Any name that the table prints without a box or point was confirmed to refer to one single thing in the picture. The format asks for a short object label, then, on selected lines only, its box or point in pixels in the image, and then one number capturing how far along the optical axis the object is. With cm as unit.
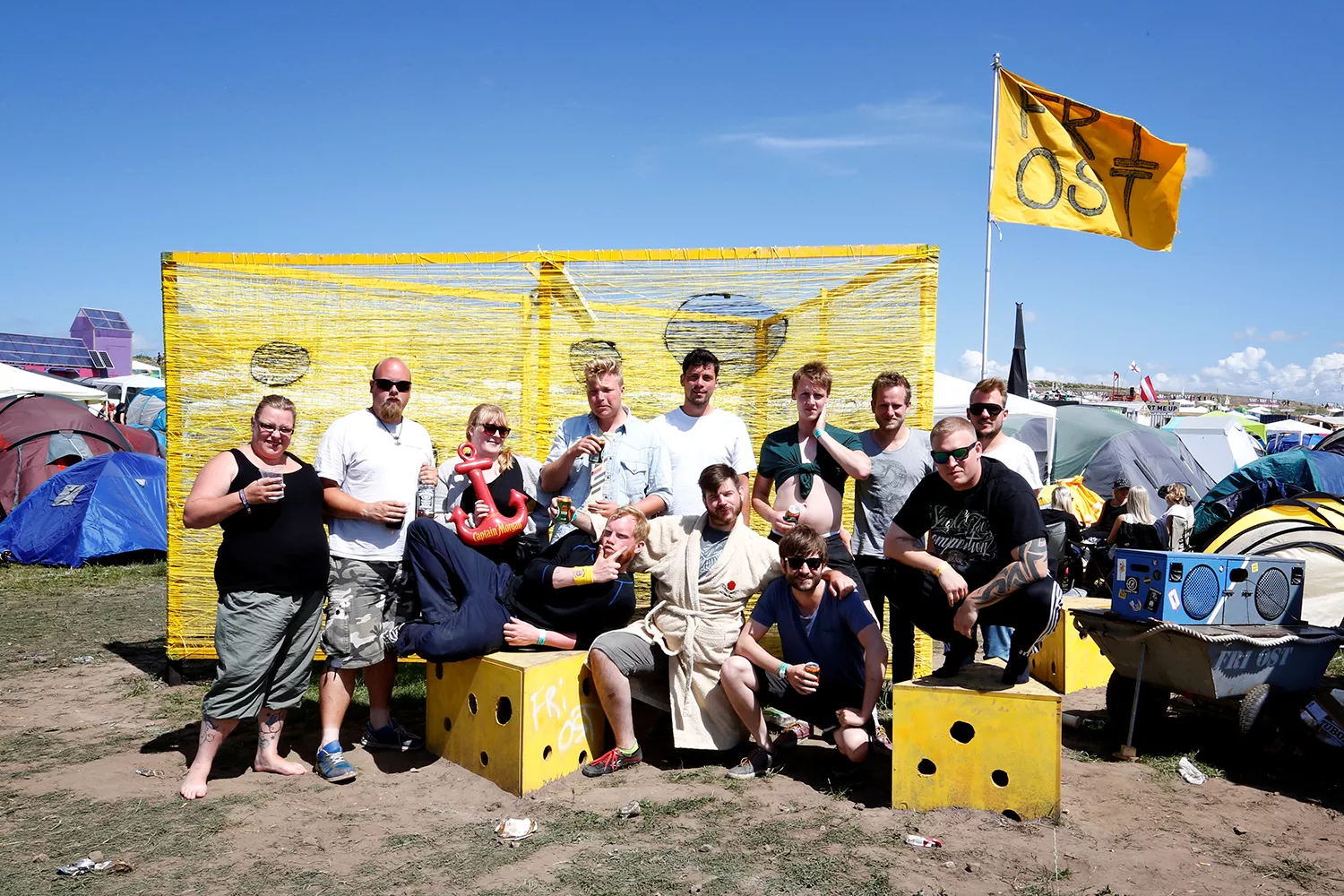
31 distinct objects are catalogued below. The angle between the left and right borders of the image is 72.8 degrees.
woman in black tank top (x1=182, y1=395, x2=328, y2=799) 388
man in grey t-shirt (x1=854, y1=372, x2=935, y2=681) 434
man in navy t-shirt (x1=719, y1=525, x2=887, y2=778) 385
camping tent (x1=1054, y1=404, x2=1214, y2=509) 1416
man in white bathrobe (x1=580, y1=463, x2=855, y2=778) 409
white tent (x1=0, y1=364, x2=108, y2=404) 2031
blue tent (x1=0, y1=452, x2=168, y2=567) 1025
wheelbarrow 407
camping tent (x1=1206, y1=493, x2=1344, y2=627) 614
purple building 4928
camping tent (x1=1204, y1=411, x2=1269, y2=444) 2971
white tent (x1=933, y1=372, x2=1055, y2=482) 1558
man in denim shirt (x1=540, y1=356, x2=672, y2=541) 430
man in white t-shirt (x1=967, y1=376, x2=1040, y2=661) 442
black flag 2147
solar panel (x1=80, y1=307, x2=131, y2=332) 5003
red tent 1166
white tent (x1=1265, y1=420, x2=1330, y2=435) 3394
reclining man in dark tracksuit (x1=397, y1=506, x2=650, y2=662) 406
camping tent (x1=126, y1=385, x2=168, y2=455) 2580
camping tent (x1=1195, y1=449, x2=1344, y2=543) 943
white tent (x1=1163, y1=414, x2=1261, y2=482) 1864
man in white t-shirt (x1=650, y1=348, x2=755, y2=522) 448
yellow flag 870
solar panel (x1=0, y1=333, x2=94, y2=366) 3378
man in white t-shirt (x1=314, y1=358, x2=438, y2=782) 415
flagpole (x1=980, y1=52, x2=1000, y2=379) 879
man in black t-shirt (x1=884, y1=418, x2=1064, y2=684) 352
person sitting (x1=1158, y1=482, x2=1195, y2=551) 914
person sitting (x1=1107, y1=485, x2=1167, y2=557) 891
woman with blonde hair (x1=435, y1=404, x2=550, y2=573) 423
